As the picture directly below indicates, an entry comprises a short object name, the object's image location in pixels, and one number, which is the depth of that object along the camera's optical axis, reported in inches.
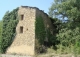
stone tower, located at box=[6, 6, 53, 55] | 410.9
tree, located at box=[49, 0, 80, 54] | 407.0
